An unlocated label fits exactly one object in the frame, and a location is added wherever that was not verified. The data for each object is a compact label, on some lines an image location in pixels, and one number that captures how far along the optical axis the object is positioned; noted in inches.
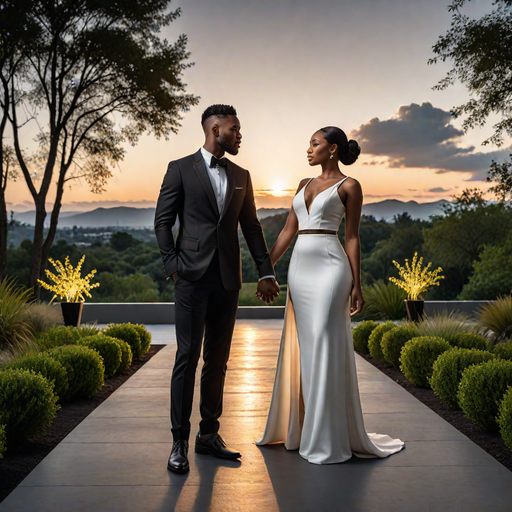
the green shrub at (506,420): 118.2
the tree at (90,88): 495.5
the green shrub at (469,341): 223.3
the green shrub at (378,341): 263.9
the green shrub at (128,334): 258.8
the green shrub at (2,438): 110.8
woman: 121.2
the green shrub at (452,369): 166.1
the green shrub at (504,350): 197.0
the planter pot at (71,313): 363.9
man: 114.0
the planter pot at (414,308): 388.8
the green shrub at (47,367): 160.4
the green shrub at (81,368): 175.8
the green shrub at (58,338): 233.4
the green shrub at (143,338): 274.0
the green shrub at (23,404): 125.2
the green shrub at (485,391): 139.3
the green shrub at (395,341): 240.2
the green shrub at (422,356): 199.5
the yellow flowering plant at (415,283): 386.3
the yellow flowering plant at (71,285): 362.0
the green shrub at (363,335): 296.7
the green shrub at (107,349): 212.4
